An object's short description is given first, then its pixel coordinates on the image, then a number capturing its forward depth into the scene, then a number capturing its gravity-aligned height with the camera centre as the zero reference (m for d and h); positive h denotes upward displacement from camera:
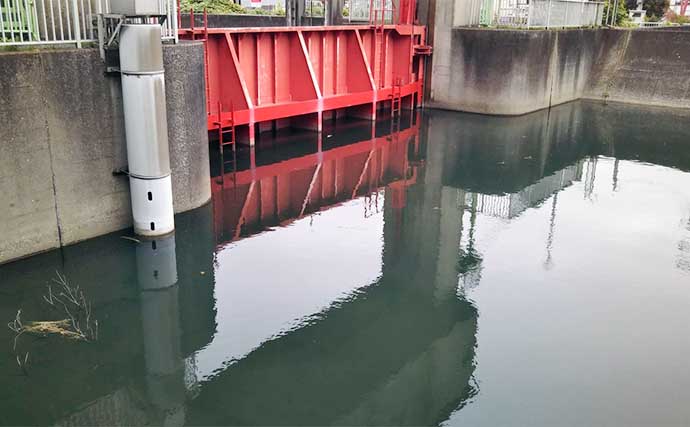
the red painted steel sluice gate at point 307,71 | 14.02 -1.25
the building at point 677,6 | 63.19 +1.92
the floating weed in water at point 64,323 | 6.45 -3.02
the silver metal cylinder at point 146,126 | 8.09 -1.35
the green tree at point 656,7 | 43.22 +1.21
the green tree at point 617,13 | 24.95 +0.47
